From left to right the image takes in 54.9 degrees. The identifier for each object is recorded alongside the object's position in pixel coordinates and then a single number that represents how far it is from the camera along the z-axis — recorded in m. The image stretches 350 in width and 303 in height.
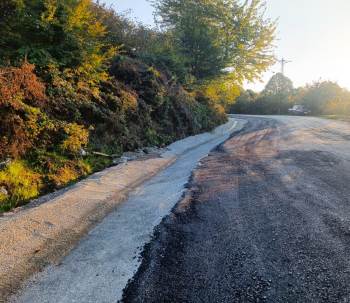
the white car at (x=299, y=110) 44.26
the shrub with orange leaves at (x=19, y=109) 6.78
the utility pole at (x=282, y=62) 78.88
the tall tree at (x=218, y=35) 22.98
